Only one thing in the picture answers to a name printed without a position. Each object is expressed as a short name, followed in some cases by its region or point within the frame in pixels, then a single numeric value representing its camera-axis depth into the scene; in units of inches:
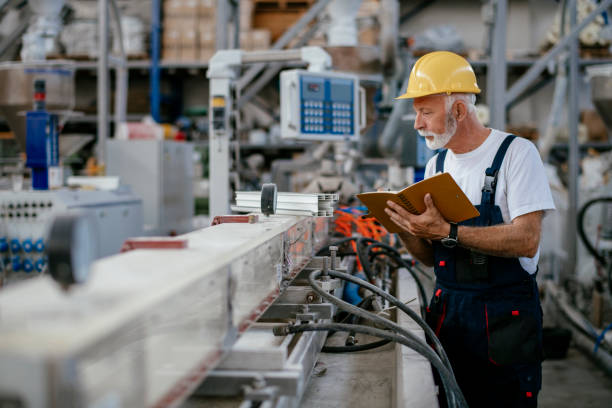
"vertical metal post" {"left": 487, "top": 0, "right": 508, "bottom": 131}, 185.3
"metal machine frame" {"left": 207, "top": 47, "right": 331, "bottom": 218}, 125.7
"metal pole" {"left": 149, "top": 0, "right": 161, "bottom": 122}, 271.4
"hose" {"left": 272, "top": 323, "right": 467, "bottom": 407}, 50.2
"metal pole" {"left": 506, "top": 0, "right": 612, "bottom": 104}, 208.7
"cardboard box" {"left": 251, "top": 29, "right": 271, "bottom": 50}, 269.9
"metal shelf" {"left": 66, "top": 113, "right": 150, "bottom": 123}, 285.1
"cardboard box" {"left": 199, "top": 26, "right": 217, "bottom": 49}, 271.6
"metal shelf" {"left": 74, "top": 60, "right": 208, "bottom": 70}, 273.9
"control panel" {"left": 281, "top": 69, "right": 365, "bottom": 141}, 124.6
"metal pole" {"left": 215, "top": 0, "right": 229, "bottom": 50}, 186.4
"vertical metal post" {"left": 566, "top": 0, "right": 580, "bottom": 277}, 219.9
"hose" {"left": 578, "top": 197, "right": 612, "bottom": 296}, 176.2
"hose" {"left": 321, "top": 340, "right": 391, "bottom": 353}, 64.5
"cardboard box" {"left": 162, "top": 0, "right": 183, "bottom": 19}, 274.5
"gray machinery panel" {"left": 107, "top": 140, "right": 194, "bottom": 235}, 202.8
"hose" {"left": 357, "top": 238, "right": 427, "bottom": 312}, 82.7
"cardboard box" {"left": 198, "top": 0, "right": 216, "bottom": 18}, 271.1
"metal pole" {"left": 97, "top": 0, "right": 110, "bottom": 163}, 201.6
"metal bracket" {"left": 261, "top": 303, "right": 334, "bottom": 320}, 60.2
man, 63.2
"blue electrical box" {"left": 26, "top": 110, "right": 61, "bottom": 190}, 128.0
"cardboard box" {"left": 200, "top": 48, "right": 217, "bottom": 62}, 274.5
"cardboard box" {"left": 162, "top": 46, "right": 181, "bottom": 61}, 276.2
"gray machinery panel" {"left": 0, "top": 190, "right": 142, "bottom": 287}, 121.4
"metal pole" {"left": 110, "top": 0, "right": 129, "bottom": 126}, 227.0
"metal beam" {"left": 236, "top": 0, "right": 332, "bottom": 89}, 227.5
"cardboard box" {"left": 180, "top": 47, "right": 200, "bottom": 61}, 275.3
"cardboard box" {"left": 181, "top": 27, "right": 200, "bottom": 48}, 274.7
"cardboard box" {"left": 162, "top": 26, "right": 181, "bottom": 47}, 275.9
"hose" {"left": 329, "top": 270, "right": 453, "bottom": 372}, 59.0
